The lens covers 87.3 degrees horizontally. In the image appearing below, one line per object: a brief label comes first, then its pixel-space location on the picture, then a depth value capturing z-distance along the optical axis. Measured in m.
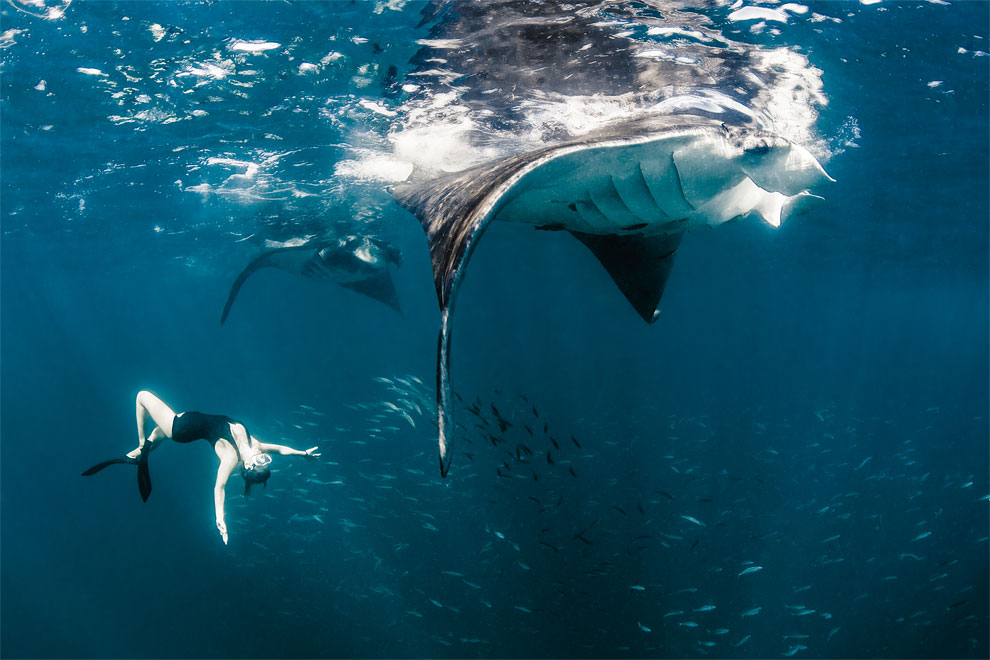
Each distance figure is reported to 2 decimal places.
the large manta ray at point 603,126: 2.71
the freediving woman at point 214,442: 7.41
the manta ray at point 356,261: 15.68
